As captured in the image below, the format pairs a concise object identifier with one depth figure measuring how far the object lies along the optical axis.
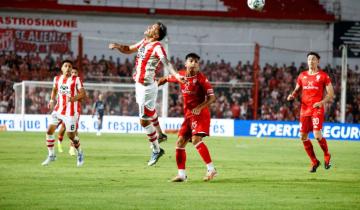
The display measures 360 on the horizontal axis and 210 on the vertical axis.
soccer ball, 21.44
